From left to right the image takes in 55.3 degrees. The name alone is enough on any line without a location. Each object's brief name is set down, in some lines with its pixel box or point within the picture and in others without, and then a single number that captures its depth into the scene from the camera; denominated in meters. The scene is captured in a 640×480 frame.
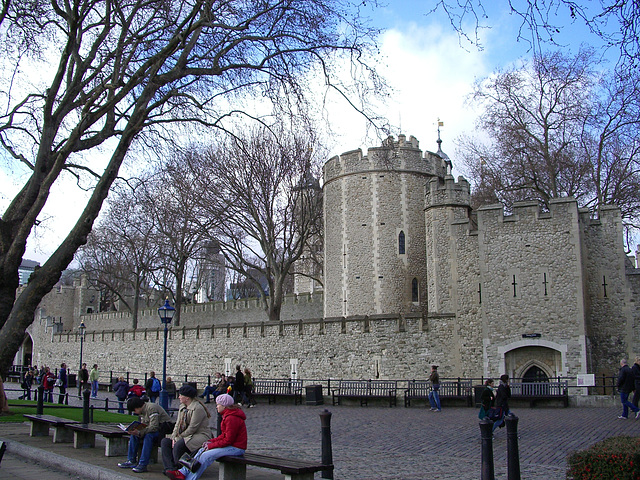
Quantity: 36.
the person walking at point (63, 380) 23.09
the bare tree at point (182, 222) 27.40
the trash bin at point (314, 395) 19.50
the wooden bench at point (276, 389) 20.59
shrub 5.26
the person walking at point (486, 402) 10.94
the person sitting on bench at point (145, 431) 7.15
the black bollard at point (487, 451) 5.98
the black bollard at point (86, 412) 9.91
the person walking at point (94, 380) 24.27
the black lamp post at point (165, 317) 14.40
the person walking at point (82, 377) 23.88
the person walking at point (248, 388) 18.78
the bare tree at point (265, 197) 26.62
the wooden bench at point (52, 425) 9.06
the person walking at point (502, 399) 11.38
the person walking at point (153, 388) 18.38
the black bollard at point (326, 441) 7.29
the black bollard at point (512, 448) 5.99
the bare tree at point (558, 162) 24.83
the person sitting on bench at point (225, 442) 6.36
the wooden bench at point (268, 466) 5.73
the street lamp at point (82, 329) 31.33
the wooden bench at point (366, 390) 19.02
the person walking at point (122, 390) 18.92
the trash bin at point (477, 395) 16.73
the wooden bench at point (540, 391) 16.50
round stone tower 25.12
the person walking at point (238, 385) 18.59
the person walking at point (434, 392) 16.23
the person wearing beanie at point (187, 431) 6.85
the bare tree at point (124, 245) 33.03
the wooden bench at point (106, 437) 8.09
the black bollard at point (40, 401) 11.83
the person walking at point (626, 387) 12.67
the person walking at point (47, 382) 21.07
